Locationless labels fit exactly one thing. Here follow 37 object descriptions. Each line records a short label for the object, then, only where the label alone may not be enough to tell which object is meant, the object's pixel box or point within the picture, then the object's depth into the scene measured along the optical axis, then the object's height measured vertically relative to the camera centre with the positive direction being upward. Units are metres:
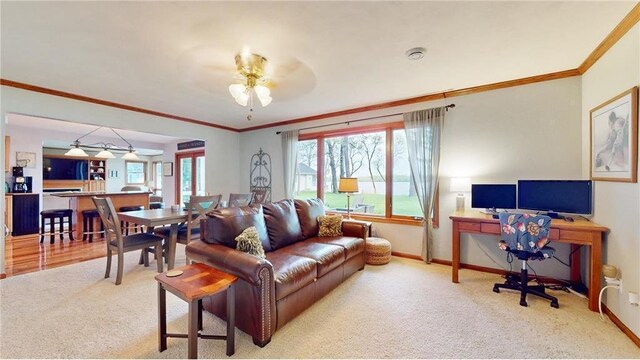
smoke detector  2.39 +1.21
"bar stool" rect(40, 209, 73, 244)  4.91 -0.73
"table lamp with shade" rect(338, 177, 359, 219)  4.05 -0.09
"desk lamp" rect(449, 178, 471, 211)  3.40 -0.11
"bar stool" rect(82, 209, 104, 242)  5.10 -0.82
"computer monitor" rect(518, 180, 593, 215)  2.65 -0.19
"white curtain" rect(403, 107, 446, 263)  3.68 +0.32
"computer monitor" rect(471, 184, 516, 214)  3.12 -0.22
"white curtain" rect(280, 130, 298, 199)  5.16 +0.37
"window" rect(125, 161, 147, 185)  9.48 +0.30
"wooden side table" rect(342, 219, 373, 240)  3.62 -0.73
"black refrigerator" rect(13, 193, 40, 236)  5.29 -0.70
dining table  3.23 -0.52
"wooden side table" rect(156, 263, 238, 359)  1.62 -0.73
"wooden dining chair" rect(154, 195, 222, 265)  3.52 -0.54
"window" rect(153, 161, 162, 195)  9.51 +0.15
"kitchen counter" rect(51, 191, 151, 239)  5.05 -0.43
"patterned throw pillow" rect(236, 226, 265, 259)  2.27 -0.57
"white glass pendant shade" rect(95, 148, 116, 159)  6.21 +0.62
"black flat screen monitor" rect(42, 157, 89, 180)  7.70 +0.36
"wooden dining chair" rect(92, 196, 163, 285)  3.07 -0.77
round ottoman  3.64 -1.06
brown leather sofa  1.92 -0.77
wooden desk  2.36 -0.57
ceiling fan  2.47 +1.22
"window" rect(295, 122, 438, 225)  4.12 +0.16
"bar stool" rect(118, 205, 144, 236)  5.50 -0.61
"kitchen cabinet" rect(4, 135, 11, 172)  5.47 +0.74
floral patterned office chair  2.41 -0.59
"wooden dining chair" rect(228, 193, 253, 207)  4.62 -0.36
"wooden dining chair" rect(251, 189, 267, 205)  5.53 -0.36
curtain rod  3.62 +1.03
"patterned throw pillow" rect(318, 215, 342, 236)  3.49 -0.63
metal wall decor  5.66 +0.16
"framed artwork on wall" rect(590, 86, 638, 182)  1.99 +0.35
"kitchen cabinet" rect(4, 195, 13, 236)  5.23 -0.67
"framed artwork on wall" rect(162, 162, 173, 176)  7.87 +0.35
